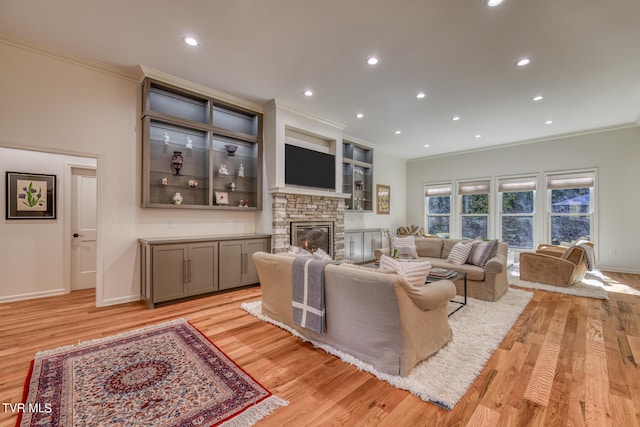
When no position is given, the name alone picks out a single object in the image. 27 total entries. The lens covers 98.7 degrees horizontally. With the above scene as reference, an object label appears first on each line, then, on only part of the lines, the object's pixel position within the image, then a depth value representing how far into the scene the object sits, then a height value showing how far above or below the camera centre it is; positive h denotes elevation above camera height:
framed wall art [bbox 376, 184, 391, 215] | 7.41 +0.37
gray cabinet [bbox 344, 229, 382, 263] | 6.04 -0.74
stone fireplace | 4.60 -0.18
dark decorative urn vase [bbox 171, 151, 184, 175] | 3.94 +0.73
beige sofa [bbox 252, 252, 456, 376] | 1.93 -0.81
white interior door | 4.19 -0.28
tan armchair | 4.29 -0.87
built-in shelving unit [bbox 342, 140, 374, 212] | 6.43 +0.89
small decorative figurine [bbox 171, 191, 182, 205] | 3.97 +0.17
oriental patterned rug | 1.60 -1.20
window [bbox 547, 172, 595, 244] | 5.89 +0.17
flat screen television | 4.79 +0.82
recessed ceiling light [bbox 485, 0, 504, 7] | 2.29 +1.77
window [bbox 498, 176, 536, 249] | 6.54 +0.07
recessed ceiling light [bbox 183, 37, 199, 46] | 2.87 +1.80
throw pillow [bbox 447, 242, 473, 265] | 4.20 -0.63
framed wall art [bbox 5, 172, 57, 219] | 3.65 +0.19
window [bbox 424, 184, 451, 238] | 7.81 +0.11
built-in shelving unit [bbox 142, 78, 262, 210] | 3.79 +0.92
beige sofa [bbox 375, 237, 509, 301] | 3.63 -0.86
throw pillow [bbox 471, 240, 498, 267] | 3.99 -0.58
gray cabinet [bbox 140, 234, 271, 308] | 3.43 -0.75
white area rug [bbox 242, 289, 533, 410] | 1.83 -1.17
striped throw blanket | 2.38 -0.73
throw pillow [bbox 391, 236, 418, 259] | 4.80 -0.61
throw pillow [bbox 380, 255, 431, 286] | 2.25 -0.47
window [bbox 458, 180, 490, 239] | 7.18 +0.13
